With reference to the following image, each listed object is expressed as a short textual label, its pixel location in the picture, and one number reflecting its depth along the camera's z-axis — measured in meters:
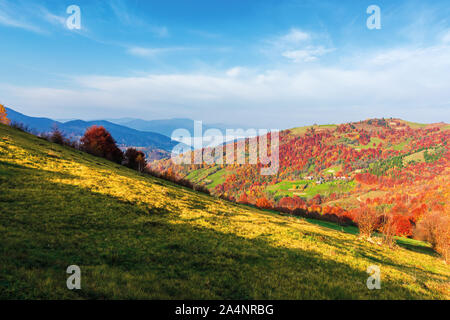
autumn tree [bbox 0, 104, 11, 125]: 70.84
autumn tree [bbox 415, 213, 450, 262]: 48.86
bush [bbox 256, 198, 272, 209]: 111.64
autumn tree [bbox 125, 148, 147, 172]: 59.79
